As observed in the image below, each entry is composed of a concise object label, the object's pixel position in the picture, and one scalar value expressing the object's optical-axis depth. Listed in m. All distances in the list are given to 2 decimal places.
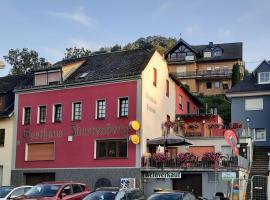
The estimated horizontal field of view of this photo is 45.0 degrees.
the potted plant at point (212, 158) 18.59
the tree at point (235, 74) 49.43
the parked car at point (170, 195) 11.51
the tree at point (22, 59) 52.66
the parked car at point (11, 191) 14.92
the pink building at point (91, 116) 20.79
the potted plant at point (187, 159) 19.22
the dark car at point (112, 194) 12.34
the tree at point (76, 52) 53.63
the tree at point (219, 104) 42.49
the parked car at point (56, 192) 13.22
